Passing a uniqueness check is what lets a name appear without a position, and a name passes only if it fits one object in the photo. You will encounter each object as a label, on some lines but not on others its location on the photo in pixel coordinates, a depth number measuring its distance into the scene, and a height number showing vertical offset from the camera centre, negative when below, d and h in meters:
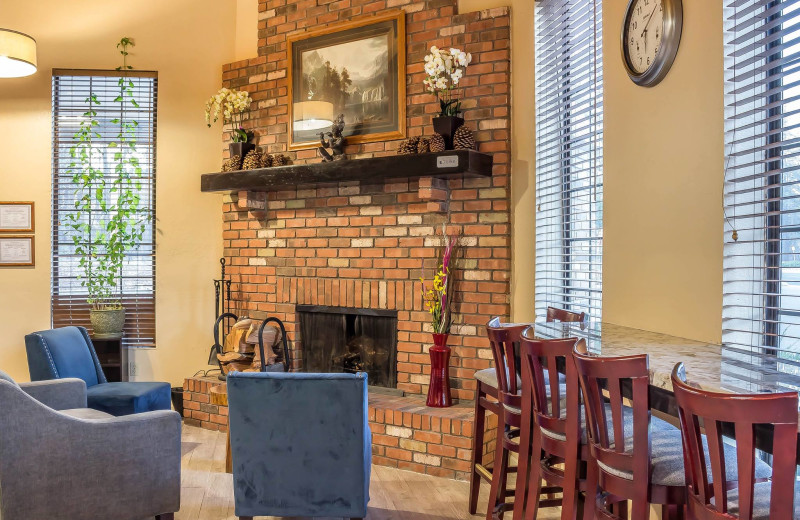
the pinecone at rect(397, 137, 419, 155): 4.55 +0.72
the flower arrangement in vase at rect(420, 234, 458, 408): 4.47 -0.43
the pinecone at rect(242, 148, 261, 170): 5.30 +0.73
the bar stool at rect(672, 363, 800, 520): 1.39 -0.40
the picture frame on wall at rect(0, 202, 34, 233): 5.76 +0.33
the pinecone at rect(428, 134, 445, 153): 4.41 +0.71
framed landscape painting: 4.87 +1.27
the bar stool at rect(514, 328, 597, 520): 2.35 -0.62
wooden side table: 4.17 -0.92
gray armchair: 2.87 -0.86
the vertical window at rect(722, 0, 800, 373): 2.46 +0.29
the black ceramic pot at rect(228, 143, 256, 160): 5.43 +0.84
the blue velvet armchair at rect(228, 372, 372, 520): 2.98 -0.79
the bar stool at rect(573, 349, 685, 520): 1.93 -0.54
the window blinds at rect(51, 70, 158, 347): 5.82 +0.66
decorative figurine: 4.95 +0.81
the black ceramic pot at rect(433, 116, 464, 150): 4.42 +0.82
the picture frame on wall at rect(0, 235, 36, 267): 5.77 +0.06
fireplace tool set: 5.17 -0.67
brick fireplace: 4.50 +0.19
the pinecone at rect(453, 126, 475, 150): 4.40 +0.74
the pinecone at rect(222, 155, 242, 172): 5.41 +0.72
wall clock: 2.97 +0.97
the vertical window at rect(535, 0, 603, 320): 3.84 +0.59
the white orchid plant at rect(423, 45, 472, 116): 4.37 +1.17
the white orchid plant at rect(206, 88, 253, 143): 5.44 +1.17
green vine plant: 5.75 +0.44
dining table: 1.82 -0.32
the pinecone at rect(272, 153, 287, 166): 5.32 +0.73
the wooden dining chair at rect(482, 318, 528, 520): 2.95 -0.59
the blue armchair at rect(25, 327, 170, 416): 4.34 -0.71
